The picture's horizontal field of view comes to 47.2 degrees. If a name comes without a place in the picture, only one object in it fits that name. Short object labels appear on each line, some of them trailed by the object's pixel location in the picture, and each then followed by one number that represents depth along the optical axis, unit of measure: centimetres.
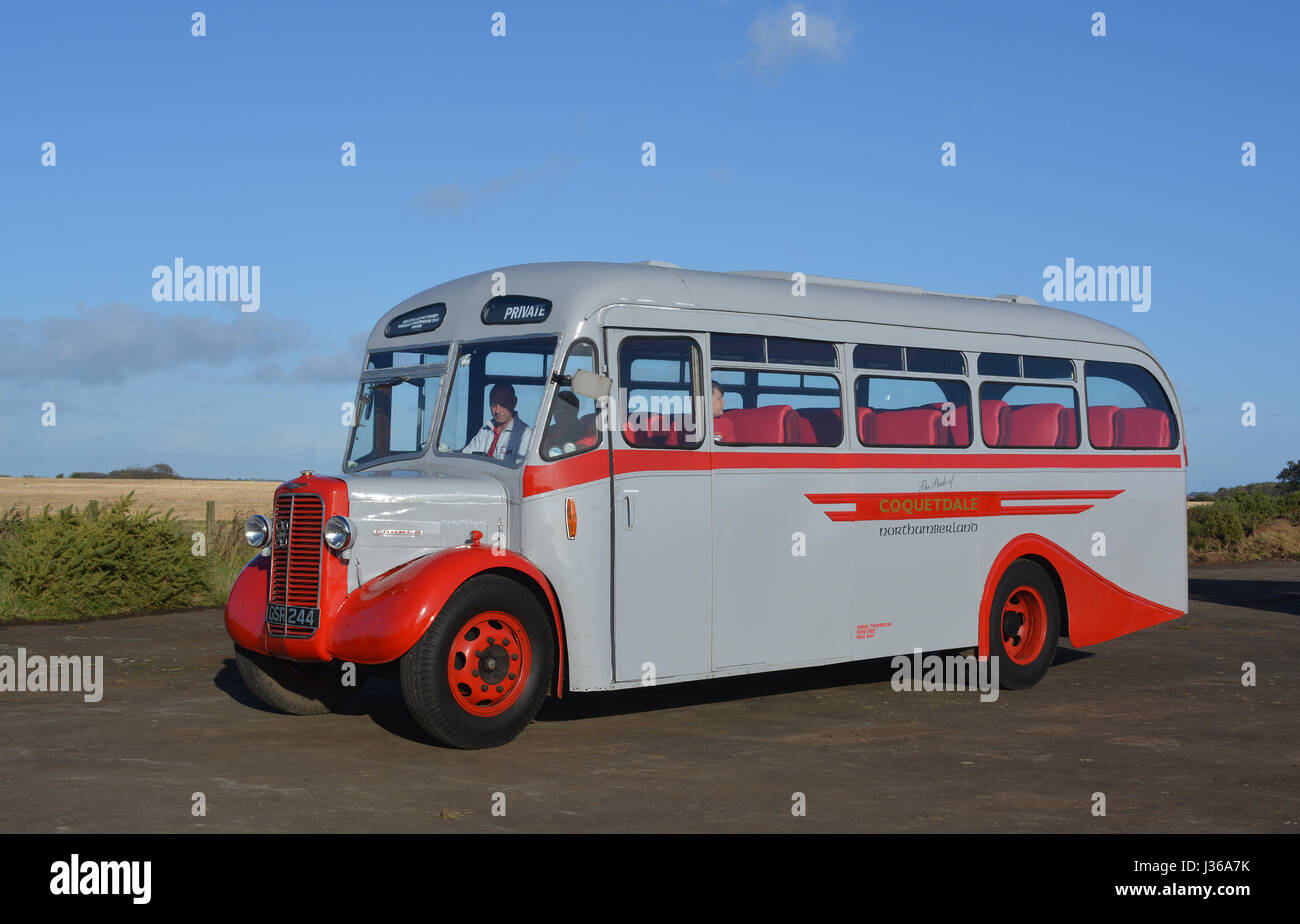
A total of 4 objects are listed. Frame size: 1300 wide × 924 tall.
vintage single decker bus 951
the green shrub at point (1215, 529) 3184
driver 1002
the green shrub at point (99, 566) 1862
